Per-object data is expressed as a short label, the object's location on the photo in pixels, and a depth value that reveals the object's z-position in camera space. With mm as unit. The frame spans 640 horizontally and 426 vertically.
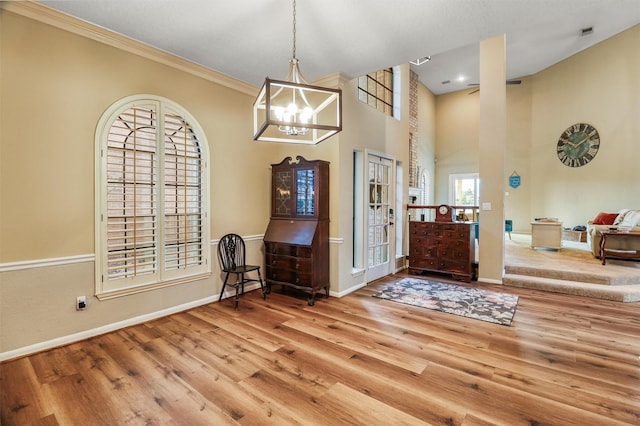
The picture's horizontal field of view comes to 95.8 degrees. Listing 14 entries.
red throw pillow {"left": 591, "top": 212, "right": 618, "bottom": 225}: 6555
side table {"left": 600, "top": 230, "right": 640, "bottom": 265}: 4934
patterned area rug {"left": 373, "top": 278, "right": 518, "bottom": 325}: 3520
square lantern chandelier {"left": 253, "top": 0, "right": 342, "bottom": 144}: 1902
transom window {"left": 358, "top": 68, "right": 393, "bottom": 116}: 4898
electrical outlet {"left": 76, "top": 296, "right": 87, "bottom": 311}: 2863
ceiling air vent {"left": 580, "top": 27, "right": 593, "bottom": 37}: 6655
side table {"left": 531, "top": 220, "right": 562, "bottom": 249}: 6238
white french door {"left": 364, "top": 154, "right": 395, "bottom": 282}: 4828
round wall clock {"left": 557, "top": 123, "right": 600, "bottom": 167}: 7543
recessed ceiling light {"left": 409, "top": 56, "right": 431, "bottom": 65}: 7383
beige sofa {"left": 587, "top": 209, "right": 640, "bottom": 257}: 5188
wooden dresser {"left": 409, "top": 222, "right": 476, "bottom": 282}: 4969
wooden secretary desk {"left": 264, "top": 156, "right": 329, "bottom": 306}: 3969
